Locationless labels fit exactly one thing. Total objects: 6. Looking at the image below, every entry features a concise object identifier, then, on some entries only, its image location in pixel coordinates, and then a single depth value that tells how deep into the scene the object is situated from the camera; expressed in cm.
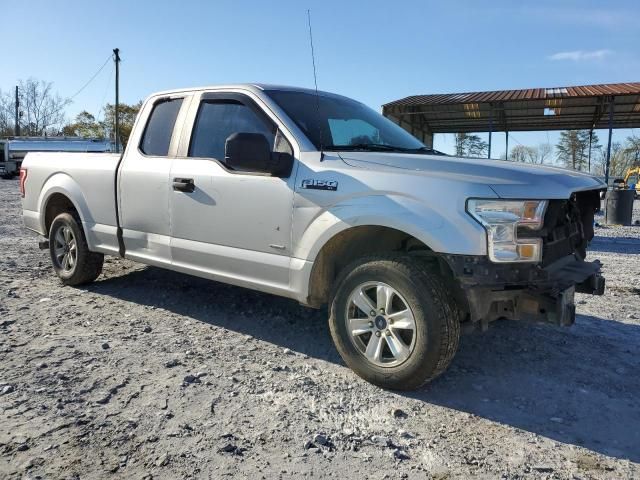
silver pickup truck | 311
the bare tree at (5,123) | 6606
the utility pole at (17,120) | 6314
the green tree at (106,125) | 5845
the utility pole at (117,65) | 4075
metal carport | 1580
